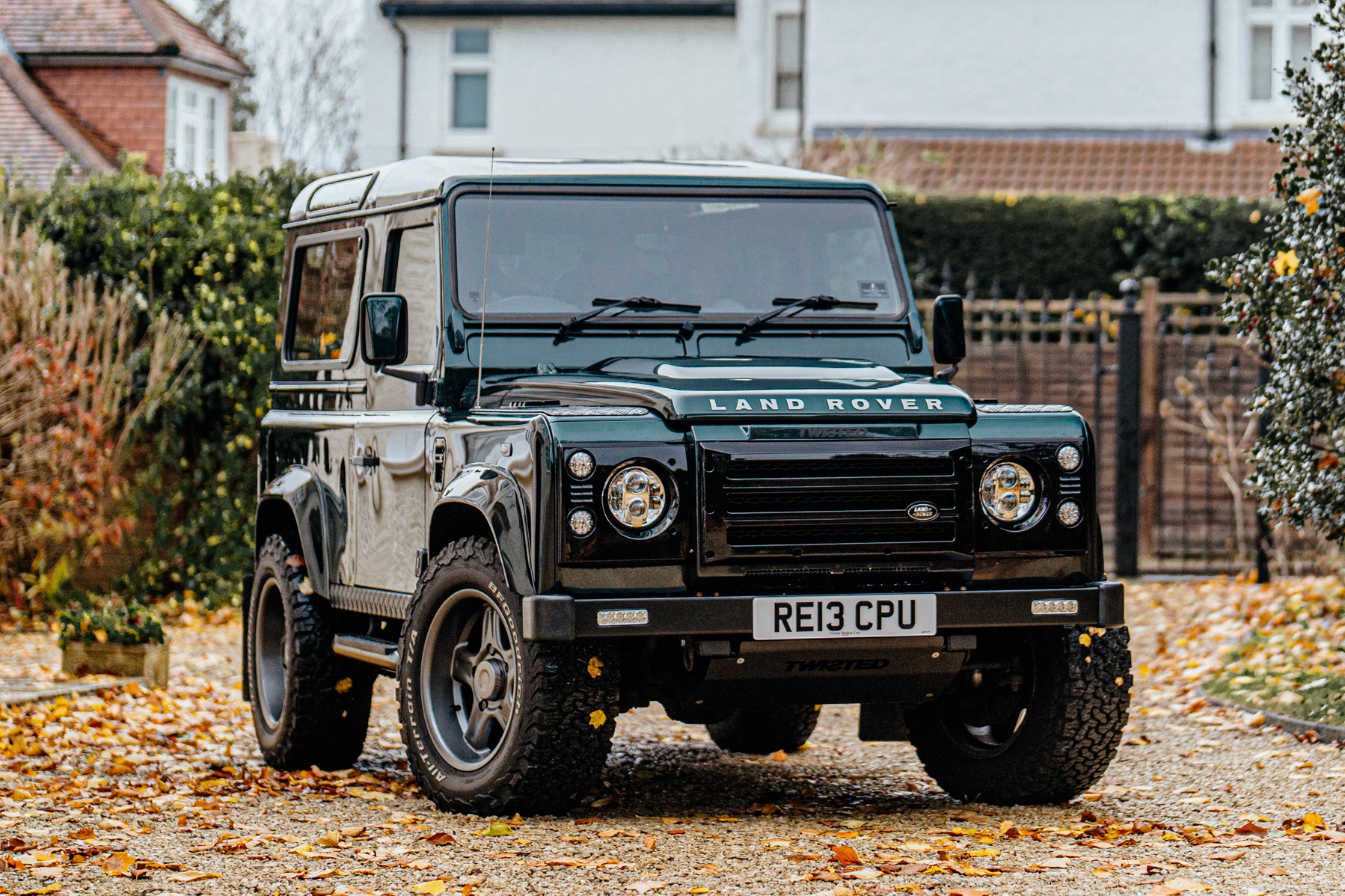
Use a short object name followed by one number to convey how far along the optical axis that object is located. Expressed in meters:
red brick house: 27.06
